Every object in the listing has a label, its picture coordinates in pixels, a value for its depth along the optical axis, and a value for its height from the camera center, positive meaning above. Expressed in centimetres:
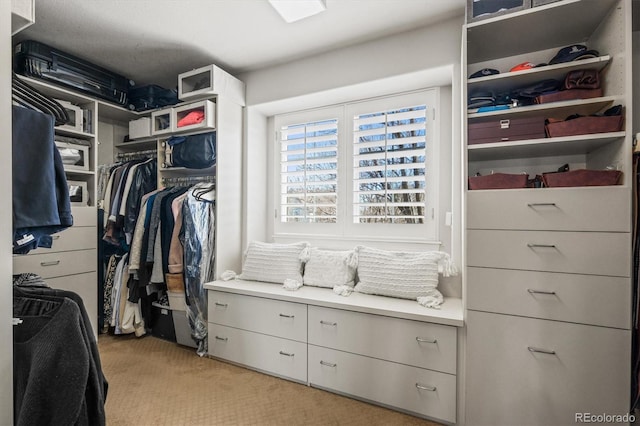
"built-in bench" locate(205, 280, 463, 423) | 171 -84
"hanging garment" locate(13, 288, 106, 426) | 88 -48
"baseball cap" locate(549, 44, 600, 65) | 153 +83
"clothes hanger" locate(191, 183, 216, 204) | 253 +16
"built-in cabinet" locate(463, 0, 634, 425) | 136 -24
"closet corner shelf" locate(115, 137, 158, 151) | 300 +70
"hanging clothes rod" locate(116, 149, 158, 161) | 319 +61
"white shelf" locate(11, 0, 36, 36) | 110 +73
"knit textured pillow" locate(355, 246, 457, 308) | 195 -41
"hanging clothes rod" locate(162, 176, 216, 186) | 295 +31
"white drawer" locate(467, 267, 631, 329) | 134 -40
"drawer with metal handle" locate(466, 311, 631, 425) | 135 -76
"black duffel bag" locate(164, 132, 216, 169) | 259 +53
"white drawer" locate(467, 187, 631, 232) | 135 +2
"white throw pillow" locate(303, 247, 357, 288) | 227 -44
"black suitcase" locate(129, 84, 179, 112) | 295 +112
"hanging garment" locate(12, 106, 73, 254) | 101 +11
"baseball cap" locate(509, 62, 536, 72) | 165 +80
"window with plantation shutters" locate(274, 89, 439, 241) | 233 +35
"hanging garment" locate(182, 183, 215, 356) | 243 -45
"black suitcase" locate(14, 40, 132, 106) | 223 +113
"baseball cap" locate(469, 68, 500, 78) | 173 +80
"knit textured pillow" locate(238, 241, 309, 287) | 240 -42
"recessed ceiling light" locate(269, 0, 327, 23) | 182 +126
